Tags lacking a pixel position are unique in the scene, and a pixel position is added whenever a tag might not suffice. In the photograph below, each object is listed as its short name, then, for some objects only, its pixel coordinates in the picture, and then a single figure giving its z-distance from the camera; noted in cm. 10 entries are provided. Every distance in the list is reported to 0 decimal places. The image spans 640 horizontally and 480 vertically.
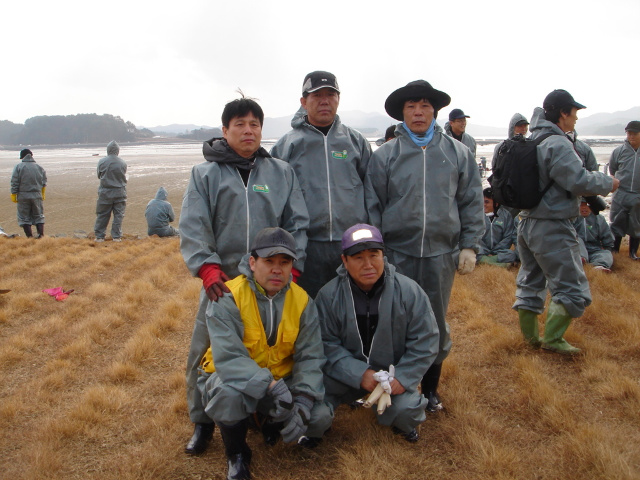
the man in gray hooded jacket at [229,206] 290
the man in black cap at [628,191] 777
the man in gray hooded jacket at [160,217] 1242
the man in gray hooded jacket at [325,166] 326
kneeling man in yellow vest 262
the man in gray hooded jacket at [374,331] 292
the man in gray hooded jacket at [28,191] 1145
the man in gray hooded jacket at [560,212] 383
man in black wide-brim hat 322
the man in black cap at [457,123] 760
